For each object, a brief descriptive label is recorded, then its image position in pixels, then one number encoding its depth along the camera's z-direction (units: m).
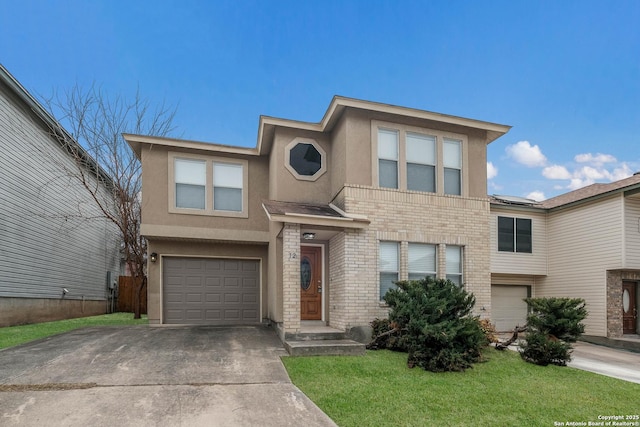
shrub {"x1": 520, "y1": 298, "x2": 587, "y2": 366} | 7.36
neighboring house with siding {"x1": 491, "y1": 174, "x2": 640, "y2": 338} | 11.70
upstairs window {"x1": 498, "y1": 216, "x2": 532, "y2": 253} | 13.28
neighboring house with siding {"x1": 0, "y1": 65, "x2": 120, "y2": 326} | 11.02
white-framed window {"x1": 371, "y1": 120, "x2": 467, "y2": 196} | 9.39
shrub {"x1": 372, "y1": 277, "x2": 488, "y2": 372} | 6.46
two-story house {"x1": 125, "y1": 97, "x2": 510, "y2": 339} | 8.77
